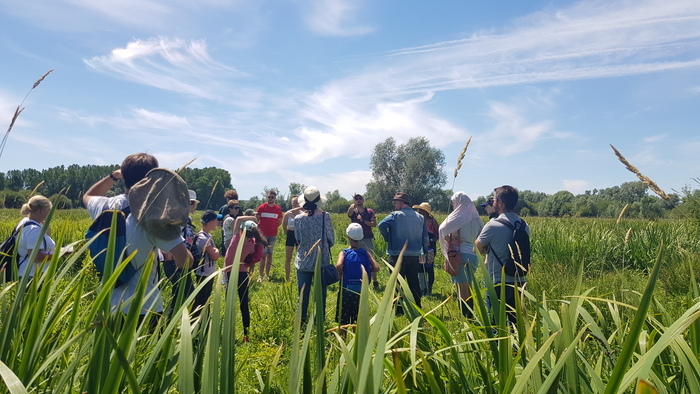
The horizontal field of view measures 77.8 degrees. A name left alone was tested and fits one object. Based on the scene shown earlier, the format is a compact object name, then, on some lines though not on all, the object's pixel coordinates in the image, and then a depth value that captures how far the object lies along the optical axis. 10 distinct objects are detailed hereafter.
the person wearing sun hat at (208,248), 4.16
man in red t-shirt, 9.83
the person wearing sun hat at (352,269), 4.88
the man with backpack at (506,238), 4.25
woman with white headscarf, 5.82
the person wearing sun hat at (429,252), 7.57
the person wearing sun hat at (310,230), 5.50
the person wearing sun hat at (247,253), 5.06
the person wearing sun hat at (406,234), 6.47
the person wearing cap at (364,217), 9.04
